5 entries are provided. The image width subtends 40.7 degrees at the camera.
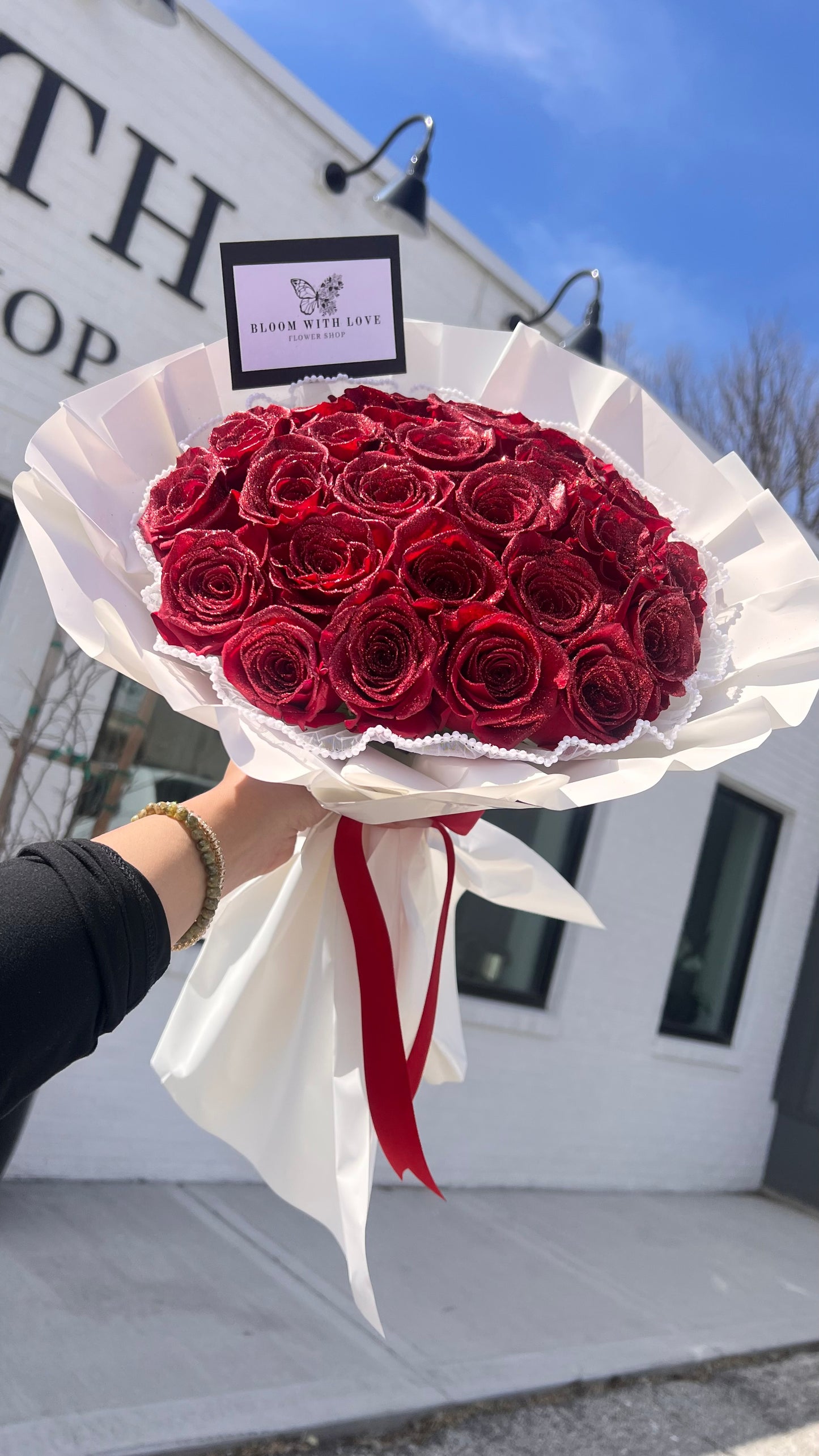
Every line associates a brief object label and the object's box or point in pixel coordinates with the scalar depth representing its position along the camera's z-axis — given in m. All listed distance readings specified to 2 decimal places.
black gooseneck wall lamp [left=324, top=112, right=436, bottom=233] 4.24
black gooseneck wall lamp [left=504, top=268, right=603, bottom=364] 4.94
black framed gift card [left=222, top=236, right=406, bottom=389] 1.35
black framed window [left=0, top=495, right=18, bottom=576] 3.66
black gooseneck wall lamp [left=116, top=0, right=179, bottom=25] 3.41
